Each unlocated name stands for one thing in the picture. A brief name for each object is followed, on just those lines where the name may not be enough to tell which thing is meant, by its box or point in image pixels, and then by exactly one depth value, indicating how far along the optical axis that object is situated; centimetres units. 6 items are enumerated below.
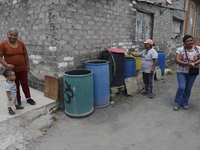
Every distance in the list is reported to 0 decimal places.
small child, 268
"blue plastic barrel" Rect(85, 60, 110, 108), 354
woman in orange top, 281
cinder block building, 342
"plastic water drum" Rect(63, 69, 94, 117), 308
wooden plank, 352
